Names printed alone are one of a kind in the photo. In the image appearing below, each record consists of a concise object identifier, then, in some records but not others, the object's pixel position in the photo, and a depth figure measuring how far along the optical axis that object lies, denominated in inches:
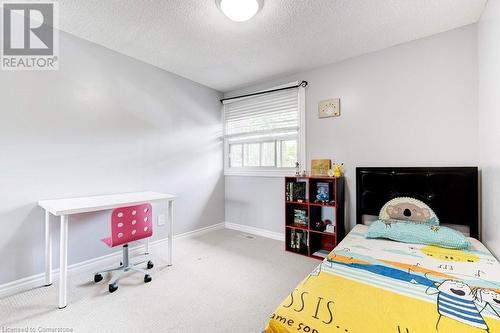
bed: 36.3
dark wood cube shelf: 105.3
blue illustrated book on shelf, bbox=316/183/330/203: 109.0
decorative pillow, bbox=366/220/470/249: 69.1
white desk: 69.2
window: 129.2
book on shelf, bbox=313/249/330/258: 106.9
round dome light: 69.9
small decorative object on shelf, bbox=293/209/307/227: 114.4
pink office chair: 79.7
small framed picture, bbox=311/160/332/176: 115.8
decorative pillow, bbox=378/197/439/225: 84.7
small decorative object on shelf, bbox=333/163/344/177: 108.3
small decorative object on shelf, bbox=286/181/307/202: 115.9
